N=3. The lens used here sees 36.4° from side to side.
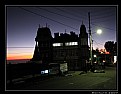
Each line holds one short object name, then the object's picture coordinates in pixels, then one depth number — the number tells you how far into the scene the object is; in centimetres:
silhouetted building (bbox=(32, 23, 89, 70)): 3831
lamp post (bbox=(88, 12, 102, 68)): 2601
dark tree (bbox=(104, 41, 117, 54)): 6548
